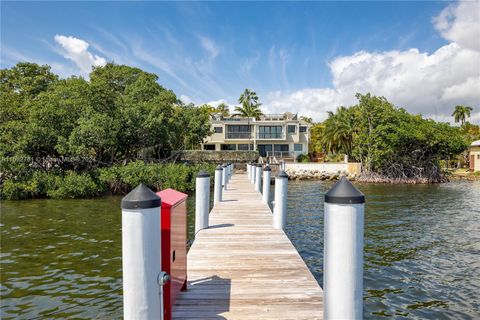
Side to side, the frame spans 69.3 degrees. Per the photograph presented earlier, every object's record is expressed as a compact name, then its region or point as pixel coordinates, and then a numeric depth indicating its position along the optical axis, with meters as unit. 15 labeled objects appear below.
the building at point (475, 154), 52.93
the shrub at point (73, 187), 22.42
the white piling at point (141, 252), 2.96
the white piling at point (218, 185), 13.75
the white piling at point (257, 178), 18.65
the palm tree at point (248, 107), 65.88
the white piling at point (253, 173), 21.53
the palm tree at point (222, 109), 72.94
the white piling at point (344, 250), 2.97
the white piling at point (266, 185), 12.67
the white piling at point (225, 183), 19.14
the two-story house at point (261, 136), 57.12
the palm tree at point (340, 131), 50.44
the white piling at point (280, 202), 8.69
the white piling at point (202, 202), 8.55
